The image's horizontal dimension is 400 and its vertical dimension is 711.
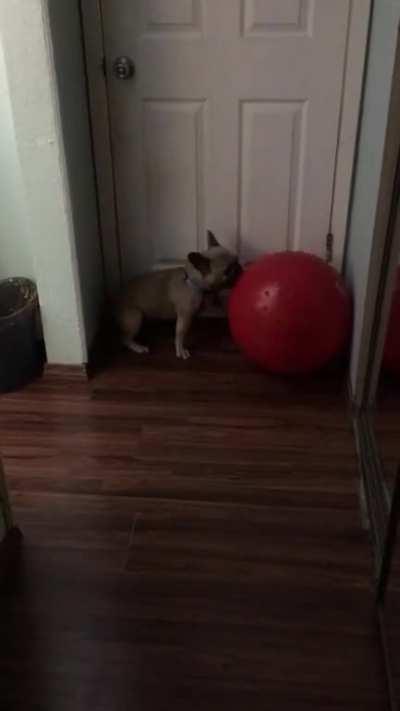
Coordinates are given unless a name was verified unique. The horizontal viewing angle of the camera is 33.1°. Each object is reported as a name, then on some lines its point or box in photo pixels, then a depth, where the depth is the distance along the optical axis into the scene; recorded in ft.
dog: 7.99
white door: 7.14
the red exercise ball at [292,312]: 7.01
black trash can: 7.48
